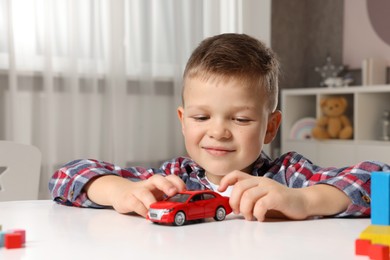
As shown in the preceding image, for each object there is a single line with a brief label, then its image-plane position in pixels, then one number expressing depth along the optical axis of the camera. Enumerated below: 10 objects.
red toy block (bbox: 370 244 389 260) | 0.72
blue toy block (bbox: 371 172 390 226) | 0.75
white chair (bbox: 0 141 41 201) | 1.31
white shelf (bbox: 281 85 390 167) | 3.25
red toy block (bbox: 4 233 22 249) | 0.78
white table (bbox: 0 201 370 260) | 0.76
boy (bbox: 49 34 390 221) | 0.93
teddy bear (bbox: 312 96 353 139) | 3.44
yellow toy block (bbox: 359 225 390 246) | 0.74
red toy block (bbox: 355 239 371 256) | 0.74
